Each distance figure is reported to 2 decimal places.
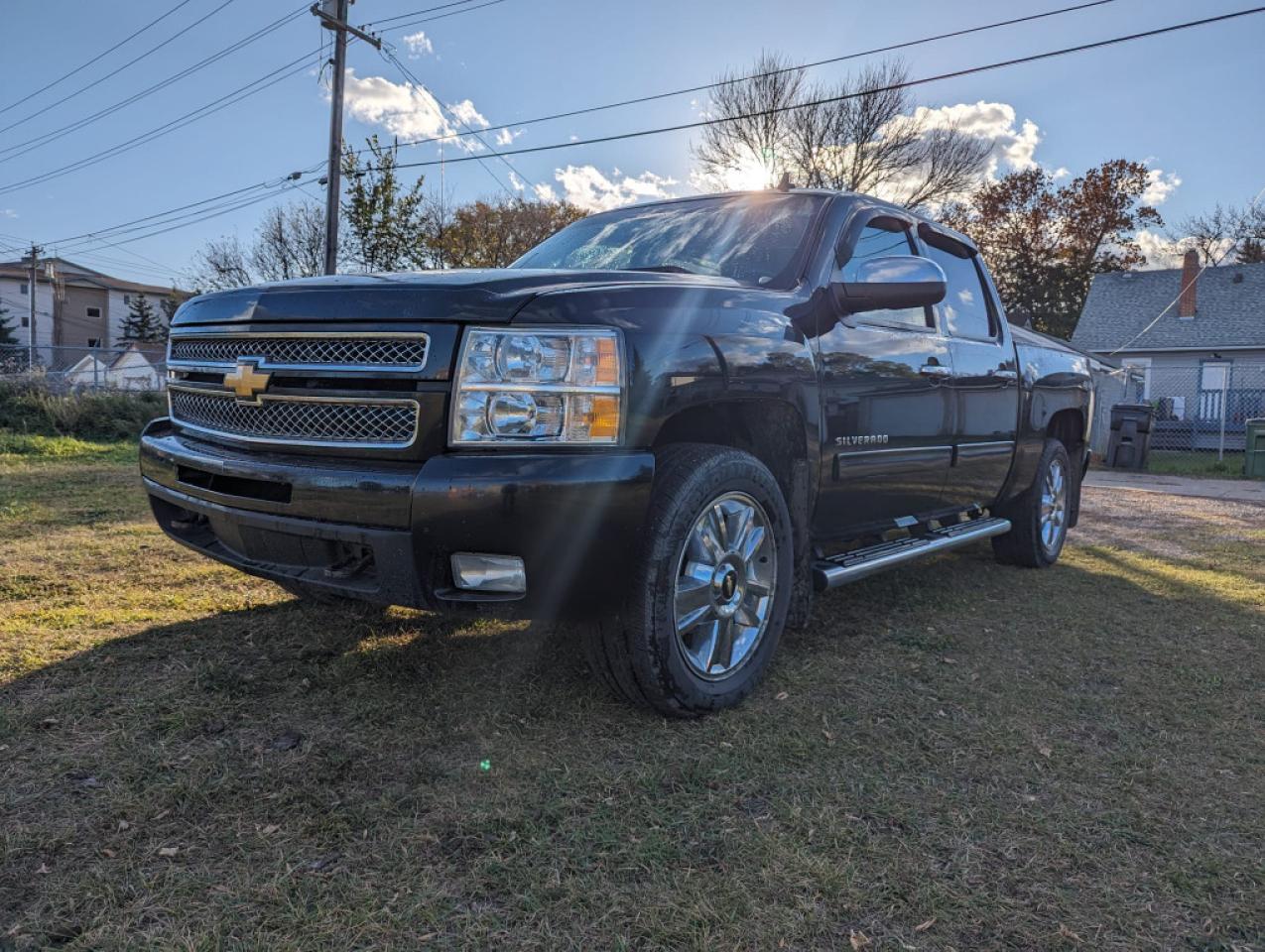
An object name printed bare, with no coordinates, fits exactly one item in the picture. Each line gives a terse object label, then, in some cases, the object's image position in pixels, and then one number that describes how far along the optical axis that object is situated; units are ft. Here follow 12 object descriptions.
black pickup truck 7.80
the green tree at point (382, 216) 66.74
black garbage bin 51.52
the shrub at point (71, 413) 40.37
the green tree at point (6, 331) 186.50
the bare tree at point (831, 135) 95.55
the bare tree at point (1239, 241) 146.10
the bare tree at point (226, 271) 118.93
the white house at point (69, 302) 216.33
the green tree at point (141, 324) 225.97
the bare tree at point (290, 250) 116.98
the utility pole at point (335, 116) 58.39
